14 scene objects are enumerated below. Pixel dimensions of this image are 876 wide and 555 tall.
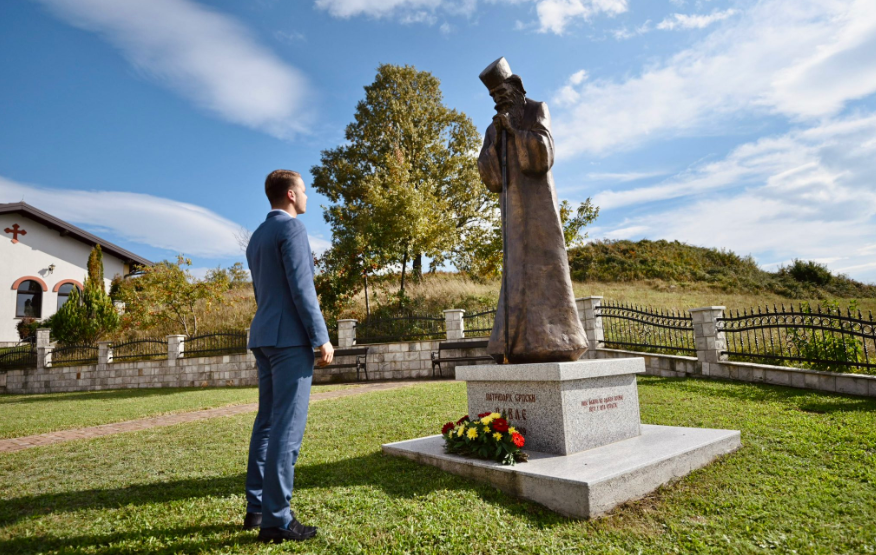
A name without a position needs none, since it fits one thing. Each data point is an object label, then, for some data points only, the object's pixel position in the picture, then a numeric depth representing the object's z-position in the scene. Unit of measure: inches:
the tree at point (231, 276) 807.1
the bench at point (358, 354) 570.3
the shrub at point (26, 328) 925.2
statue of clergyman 178.2
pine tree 813.9
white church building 981.8
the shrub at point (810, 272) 1034.1
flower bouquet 151.3
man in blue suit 109.1
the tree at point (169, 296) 767.1
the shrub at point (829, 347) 310.7
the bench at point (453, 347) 538.9
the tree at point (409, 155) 880.5
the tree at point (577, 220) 729.0
